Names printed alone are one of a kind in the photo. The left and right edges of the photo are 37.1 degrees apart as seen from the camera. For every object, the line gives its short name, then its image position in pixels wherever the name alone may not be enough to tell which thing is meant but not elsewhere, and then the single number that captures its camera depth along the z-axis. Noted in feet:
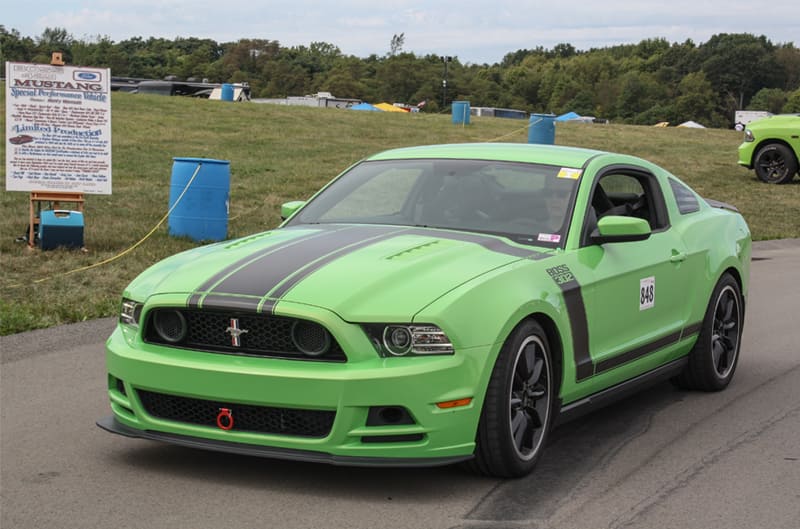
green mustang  15.57
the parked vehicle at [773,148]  80.84
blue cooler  41.29
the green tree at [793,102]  472.03
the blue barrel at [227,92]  152.76
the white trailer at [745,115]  250.02
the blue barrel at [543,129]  91.09
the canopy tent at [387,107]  218.46
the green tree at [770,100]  501.56
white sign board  41.55
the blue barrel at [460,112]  125.08
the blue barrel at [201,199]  45.70
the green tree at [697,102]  497.87
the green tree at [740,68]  549.13
